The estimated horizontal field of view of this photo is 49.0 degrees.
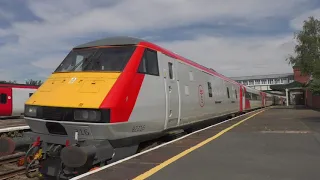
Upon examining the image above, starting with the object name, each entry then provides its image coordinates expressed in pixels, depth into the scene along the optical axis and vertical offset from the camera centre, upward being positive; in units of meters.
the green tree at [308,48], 43.62 +6.53
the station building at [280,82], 67.61 +5.78
